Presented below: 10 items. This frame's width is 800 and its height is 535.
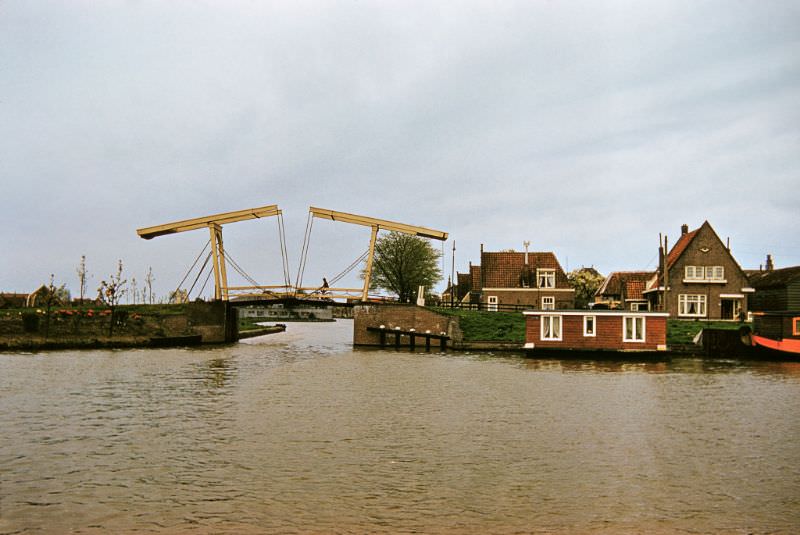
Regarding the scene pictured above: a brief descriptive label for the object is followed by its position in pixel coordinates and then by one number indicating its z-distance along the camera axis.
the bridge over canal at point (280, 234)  44.28
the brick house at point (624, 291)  64.12
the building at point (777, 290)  49.88
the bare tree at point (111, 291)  44.84
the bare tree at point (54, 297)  40.11
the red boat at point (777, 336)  35.97
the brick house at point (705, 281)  53.59
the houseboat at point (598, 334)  36.62
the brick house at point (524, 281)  60.75
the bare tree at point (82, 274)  60.00
